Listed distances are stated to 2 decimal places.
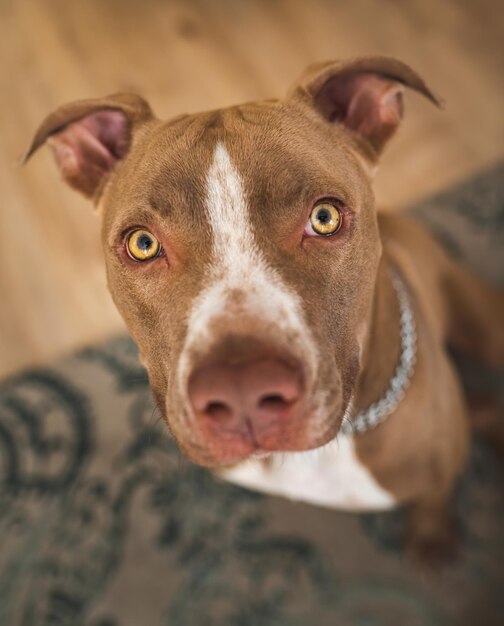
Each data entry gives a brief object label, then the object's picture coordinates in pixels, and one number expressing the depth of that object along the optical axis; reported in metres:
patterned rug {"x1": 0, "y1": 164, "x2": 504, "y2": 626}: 0.54
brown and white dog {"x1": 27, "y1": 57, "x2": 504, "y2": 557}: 0.33
